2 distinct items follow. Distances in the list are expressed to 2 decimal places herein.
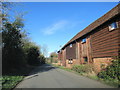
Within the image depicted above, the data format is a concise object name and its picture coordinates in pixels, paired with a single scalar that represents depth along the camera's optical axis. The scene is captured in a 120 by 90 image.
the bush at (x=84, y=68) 10.39
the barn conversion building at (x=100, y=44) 7.94
